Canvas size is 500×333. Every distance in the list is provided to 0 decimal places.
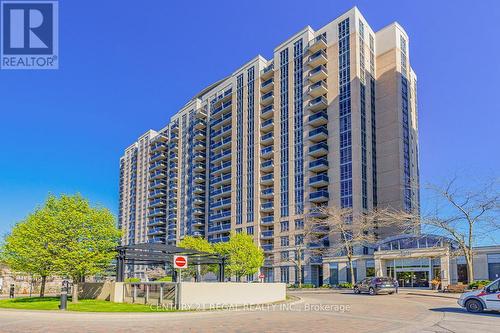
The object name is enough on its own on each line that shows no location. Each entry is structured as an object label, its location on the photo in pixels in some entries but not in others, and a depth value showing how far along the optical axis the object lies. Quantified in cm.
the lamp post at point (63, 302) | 2117
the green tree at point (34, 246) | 2803
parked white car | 1836
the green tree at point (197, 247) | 6078
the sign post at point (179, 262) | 2045
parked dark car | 3522
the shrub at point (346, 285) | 4854
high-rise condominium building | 6994
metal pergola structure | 2770
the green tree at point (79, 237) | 2823
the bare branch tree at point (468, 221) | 3422
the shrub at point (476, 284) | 3269
